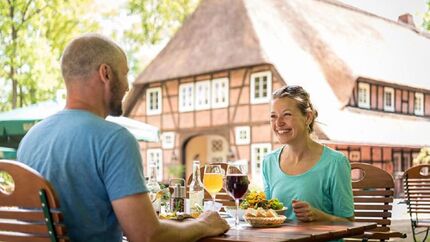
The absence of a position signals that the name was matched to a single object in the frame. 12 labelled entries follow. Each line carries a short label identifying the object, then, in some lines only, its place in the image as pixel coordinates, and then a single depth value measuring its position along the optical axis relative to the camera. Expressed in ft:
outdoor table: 5.75
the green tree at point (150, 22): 46.98
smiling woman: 7.97
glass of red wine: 6.87
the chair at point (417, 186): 14.96
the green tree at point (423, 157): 26.99
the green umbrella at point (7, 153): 22.48
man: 5.09
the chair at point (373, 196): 9.51
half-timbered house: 29.22
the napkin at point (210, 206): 7.44
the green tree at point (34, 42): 38.99
